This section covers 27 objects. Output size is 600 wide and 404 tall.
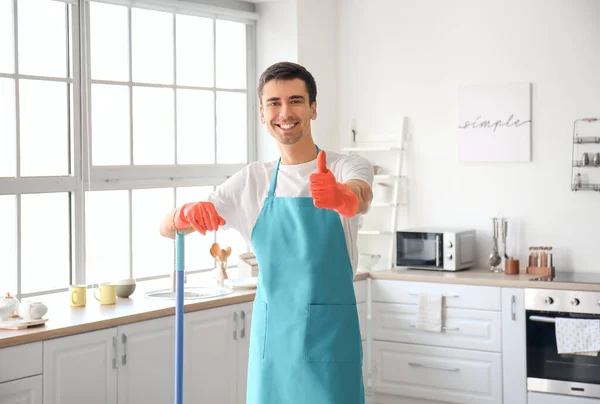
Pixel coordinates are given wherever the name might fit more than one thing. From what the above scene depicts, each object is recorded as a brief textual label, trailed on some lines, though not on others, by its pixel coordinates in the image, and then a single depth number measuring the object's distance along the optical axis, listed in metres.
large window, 4.01
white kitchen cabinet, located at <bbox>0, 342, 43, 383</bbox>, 3.12
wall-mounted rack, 4.82
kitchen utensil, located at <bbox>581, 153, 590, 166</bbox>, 4.81
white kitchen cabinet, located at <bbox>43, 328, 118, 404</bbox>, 3.30
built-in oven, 4.38
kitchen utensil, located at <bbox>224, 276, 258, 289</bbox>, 4.42
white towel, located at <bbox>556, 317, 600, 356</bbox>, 4.34
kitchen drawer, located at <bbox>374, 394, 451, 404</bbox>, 4.95
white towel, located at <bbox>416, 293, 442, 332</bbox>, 4.78
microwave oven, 4.92
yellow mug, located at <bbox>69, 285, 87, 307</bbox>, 3.87
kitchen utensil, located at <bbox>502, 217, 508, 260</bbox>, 5.02
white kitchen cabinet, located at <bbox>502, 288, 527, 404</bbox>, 4.56
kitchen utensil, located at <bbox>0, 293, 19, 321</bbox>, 3.37
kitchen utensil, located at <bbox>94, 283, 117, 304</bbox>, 3.92
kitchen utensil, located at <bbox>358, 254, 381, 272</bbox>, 5.30
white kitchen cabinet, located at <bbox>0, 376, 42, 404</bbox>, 3.13
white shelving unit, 5.38
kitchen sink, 4.23
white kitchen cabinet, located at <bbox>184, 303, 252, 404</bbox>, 3.92
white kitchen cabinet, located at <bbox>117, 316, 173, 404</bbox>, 3.60
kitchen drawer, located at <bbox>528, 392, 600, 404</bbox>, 4.40
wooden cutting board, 3.29
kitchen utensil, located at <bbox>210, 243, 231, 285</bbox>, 4.61
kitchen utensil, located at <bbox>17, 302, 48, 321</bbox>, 3.35
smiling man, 2.29
